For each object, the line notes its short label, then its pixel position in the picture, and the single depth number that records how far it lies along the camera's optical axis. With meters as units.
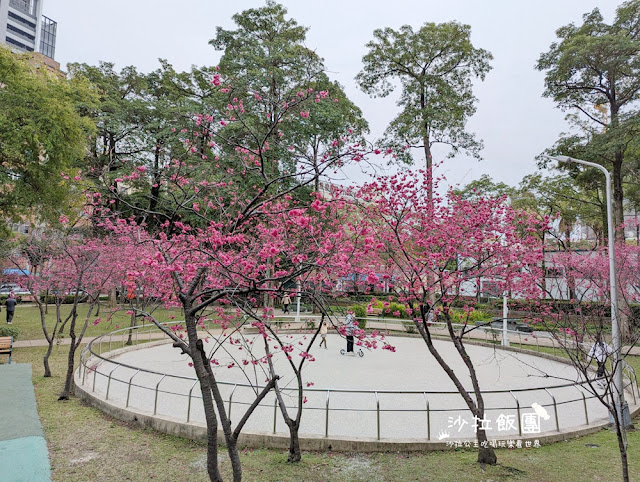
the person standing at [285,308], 27.22
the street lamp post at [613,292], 7.87
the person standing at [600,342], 5.29
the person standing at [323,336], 16.64
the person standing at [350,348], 15.27
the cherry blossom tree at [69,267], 16.08
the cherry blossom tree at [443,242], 6.90
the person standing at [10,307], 20.27
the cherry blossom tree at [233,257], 4.67
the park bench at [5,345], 12.28
